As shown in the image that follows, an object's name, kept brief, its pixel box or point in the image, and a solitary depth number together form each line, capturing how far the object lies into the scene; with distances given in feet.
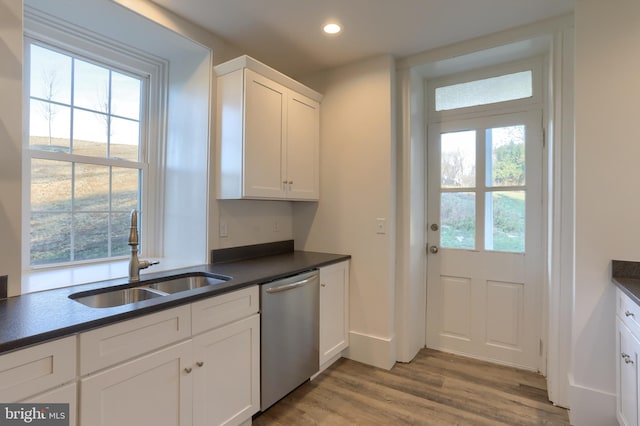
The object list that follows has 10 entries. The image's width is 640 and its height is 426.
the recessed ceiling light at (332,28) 7.03
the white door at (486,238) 8.13
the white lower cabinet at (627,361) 4.72
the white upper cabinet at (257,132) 7.09
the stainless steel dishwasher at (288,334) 6.13
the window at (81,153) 6.03
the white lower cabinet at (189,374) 3.90
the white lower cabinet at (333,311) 7.80
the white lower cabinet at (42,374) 3.13
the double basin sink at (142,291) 5.04
